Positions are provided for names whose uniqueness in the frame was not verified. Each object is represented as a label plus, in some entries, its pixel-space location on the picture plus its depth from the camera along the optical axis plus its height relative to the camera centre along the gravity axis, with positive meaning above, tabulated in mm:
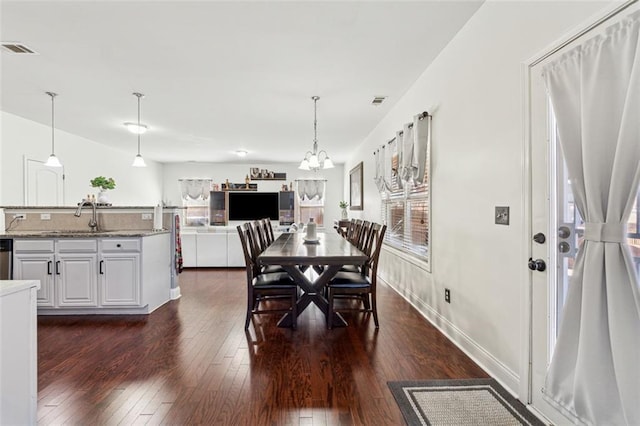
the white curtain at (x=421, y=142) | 3178 +733
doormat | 1688 -1102
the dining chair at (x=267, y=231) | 4611 -273
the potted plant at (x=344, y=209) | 7482 +88
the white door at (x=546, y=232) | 1565 -95
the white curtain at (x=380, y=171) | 4734 +654
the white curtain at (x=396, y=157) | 3825 +729
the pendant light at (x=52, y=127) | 3695 +1301
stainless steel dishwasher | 3393 -502
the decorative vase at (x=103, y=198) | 4066 +187
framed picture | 6537 +565
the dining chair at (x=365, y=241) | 3306 -317
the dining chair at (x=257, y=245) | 3302 -372
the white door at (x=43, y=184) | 4516 +419
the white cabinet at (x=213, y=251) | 6141 -750
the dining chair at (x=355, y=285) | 2955 -678
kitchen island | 3377 -623
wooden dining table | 2598 -386
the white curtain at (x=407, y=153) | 3398 +659
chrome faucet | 3885 -23
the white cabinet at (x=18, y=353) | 1358 -638
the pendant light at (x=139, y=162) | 4347 +703
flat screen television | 8352 +205
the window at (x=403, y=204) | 3395 +122
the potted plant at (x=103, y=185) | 3906 +340
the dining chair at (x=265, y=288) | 2896 -693
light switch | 1983 -9
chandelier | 3844 +659
